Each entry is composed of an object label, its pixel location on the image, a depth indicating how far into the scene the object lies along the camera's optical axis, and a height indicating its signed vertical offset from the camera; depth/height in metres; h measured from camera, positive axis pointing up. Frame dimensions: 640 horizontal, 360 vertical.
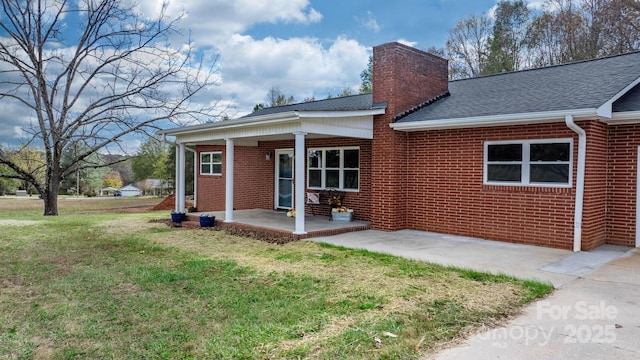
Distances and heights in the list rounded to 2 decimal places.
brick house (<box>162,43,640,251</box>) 7.77 +0.59
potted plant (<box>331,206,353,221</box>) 11.17 -1.10
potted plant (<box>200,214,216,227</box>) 11.50 -1.37
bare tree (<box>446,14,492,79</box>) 25.26 +8.16
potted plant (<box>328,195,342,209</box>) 11.52 -0.80
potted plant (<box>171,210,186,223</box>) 12.45 -1.37
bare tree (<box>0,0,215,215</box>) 17.05 +4.14
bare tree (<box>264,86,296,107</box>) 37.40 +6.98
